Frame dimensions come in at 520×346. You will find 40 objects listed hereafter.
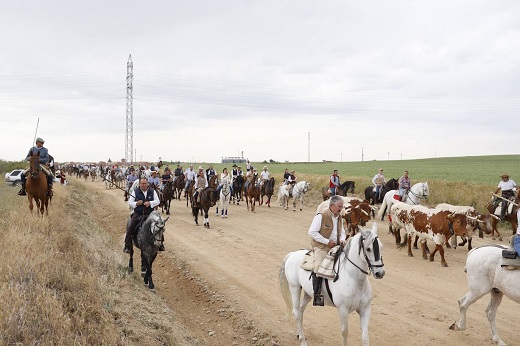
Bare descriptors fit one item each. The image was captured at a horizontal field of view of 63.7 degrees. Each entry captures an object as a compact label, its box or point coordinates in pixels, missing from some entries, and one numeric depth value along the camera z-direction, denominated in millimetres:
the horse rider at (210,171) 26500
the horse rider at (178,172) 30677
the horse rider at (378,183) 23469
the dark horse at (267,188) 25891
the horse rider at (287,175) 28600
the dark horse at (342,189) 21533
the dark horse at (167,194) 22297
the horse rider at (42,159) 12775
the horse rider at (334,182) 22672
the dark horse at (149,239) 9055
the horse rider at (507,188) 16625
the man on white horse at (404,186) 18922
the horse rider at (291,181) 25738
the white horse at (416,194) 18078
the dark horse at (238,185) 28148
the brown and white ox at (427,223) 12023
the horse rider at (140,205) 9884
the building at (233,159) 142425
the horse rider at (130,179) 22631
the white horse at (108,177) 42250
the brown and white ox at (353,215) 14531
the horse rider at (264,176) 26894
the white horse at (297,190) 25172
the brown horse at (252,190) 24312
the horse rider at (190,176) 23891
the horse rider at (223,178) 21641
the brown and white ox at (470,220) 12625
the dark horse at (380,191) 22422
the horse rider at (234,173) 28688
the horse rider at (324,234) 6391
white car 33803
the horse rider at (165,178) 23016
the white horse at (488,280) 6750
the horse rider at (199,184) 18888
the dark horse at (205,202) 18172
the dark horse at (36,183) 12508
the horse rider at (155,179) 21158
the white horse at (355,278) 5656
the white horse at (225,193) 21094
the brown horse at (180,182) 29266
